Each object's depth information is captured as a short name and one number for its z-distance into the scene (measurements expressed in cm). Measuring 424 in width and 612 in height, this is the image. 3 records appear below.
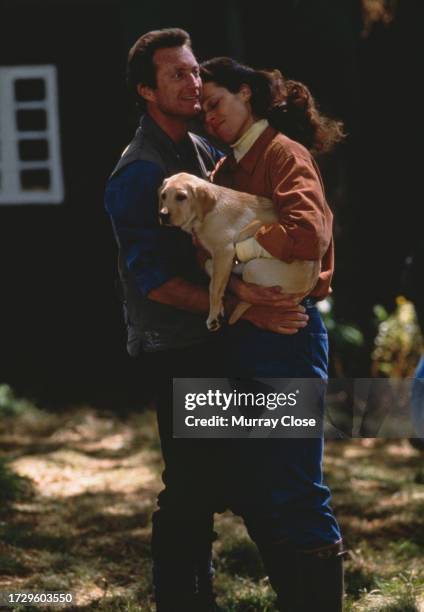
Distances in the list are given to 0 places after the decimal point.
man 631
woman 621
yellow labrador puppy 606
